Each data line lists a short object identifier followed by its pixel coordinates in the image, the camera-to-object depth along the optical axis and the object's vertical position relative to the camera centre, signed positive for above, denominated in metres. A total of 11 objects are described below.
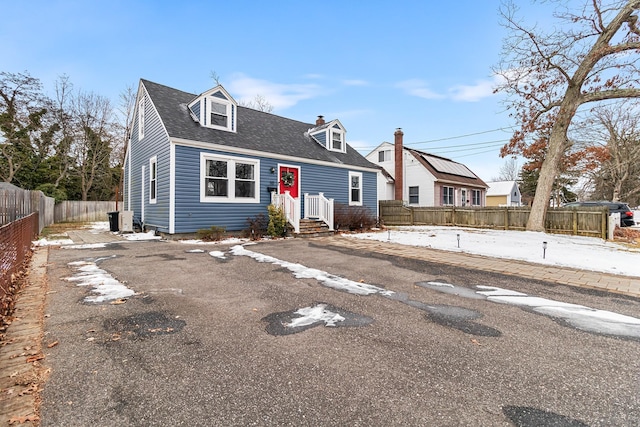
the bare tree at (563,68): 12.08 +6.46
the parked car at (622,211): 17.16 +0.31
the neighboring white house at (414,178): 22.47 +3.00
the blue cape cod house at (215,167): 10.31 +2.05
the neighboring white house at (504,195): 36.69 +2.72
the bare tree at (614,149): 25.58 +6.05
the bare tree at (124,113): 25.87 +9.07
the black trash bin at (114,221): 12.49 -0.15
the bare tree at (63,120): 22.80 +7.52
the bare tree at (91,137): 23.80 +6.54
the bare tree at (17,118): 20.45 +7.06
